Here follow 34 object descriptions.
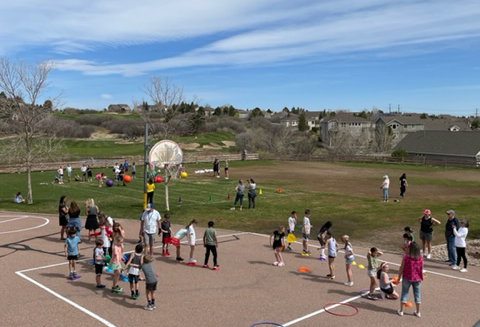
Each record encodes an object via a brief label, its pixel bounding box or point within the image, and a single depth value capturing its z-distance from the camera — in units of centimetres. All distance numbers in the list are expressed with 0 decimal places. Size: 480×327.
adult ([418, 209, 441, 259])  1541
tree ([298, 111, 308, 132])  12825
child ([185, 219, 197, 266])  1438
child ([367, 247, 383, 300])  1152
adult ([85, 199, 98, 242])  1705
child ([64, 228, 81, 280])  1262
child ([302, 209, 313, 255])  1595
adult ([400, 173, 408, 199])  2892
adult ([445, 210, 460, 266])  1434
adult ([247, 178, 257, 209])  2494
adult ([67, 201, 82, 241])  1645
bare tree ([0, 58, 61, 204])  2606
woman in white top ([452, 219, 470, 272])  1400
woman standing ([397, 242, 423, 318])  1026
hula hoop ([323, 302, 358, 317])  1036
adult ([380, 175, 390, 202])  2769
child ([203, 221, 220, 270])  1378
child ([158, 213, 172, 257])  1531
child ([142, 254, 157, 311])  1048
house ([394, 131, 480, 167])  6569
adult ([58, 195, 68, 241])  1731
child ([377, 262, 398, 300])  1140
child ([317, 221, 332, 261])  1501
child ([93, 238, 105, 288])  1190
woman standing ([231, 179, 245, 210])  2441
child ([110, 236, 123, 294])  1174
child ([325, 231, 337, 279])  1305
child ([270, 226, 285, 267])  1436
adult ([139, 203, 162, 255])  1500
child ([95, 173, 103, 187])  3472
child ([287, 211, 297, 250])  1673
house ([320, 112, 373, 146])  12594
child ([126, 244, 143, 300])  1124
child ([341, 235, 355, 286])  1241
